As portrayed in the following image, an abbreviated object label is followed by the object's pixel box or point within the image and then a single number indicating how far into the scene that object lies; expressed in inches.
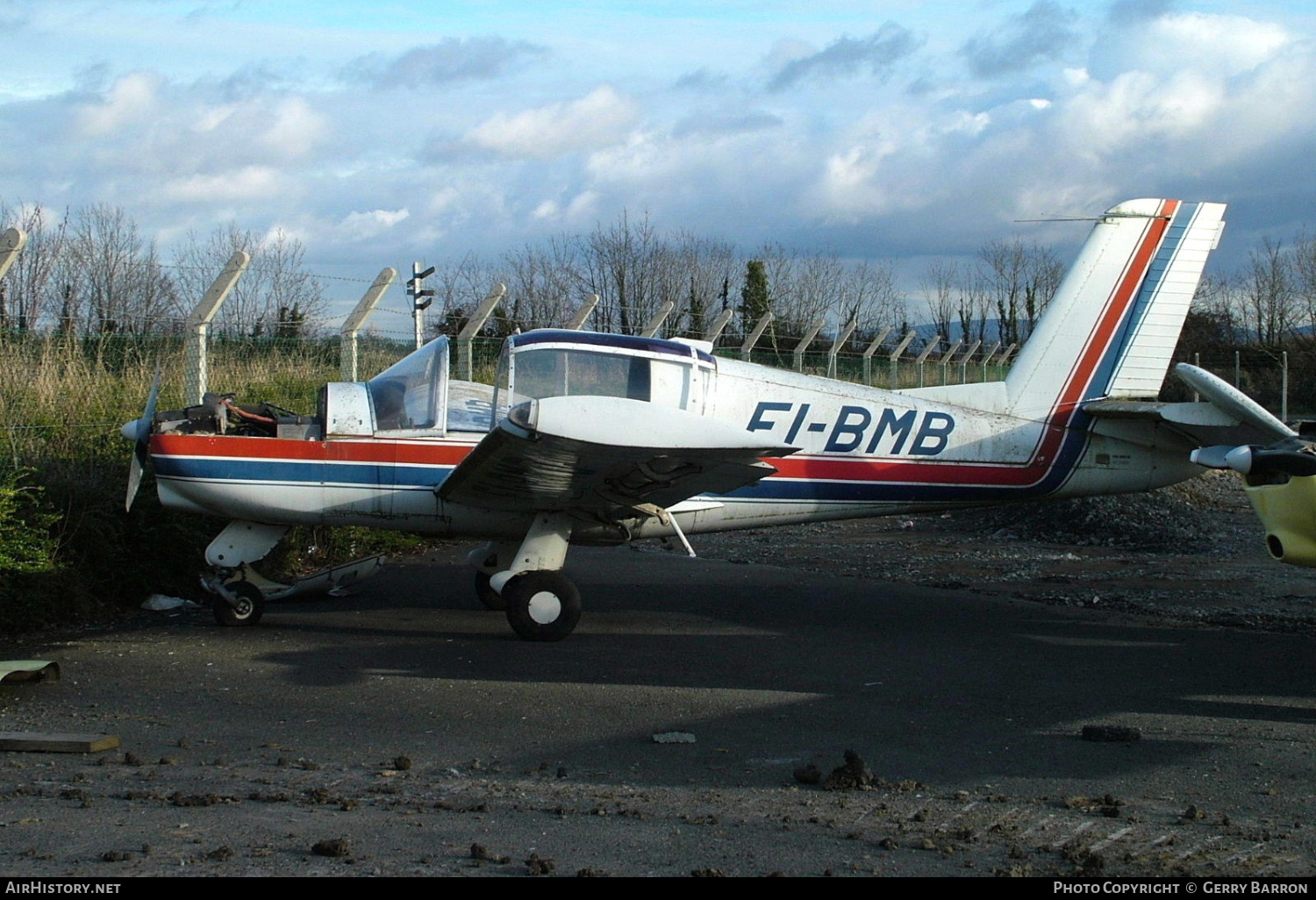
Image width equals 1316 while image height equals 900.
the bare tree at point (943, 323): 2052.2
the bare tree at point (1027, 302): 1979.2
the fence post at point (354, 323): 459.2
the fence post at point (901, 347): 1001.5
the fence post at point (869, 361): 935.4
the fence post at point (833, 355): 804.0
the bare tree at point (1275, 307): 1673.2
